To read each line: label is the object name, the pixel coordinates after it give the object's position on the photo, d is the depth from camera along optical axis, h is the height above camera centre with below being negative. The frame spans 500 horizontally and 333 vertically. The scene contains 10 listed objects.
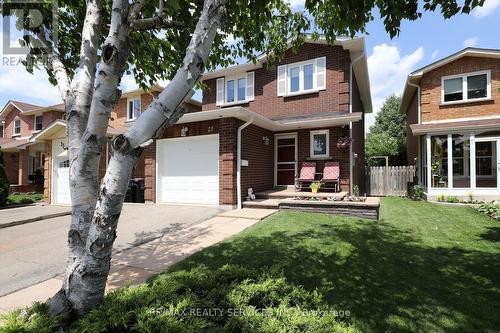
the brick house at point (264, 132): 9.91 +1.50
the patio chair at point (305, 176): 11.82 -0.31
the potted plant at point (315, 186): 11.34 -0.70
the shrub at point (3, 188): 12.38 -0.85
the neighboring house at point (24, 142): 19.97 +2.13
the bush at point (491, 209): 8.69 -1.33
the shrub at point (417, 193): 12.95 -1.13
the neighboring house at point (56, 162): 13.16 +0.33
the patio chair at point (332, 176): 11.32 -0.30
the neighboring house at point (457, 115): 11.78 +2.45
